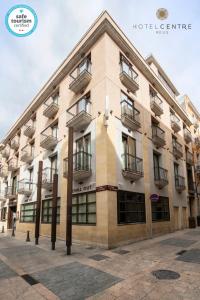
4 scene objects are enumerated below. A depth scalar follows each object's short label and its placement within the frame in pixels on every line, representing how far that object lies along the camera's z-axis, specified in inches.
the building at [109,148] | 485.7
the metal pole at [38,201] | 501.0
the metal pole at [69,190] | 374.0
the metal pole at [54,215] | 427.7
